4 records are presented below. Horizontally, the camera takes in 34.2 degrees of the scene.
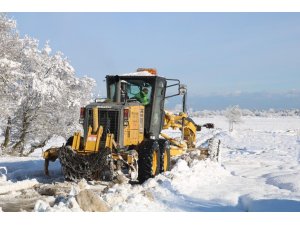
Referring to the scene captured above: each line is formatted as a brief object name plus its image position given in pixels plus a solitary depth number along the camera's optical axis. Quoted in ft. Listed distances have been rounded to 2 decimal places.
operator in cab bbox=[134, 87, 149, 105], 41.91
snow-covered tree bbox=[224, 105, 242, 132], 241.96
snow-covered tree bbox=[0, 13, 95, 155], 65.36
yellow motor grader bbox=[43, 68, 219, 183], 35.58
